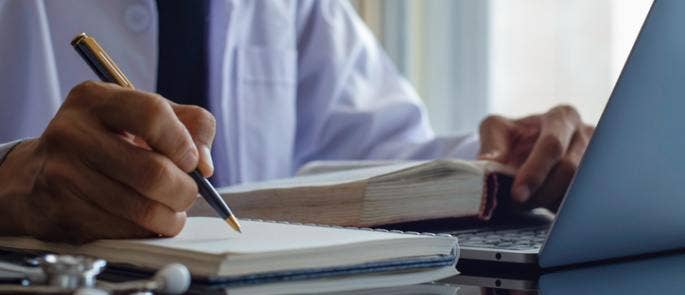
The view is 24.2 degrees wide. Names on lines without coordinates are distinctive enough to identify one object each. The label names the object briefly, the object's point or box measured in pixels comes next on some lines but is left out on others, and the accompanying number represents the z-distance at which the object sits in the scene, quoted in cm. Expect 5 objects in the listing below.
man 94
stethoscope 80
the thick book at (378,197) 108
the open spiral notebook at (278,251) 84
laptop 93
